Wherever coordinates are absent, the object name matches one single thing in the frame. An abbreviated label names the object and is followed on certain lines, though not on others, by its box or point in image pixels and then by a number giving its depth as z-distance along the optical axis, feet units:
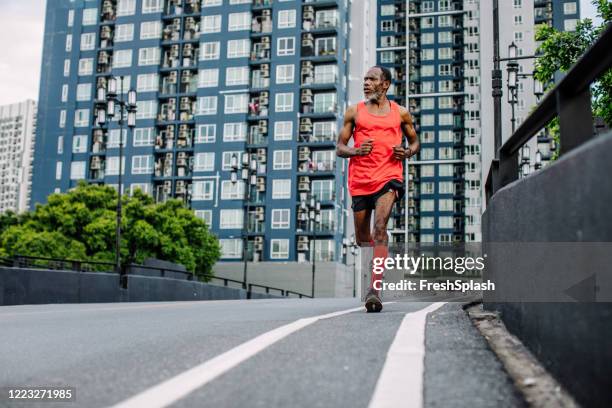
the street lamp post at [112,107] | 86.02
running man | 24.13
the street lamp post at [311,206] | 170.50
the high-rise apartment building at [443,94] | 335.06
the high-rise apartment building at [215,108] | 247.09
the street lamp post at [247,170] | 128.30
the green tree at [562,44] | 77.30
